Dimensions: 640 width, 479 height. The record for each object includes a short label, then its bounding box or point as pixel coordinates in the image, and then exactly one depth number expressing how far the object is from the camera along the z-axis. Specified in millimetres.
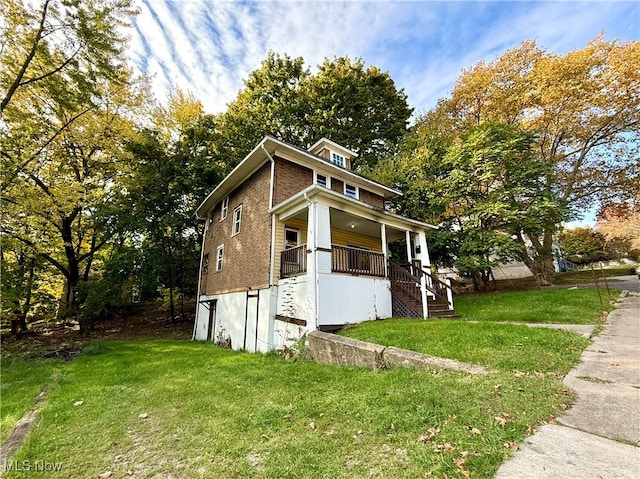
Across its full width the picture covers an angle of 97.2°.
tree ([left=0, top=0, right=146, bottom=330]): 9914
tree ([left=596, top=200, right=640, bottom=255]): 18359
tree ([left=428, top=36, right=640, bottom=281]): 15586
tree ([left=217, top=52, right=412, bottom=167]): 20172
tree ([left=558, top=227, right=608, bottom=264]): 29875
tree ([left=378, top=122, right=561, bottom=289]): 13297
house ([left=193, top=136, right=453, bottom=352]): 8523
